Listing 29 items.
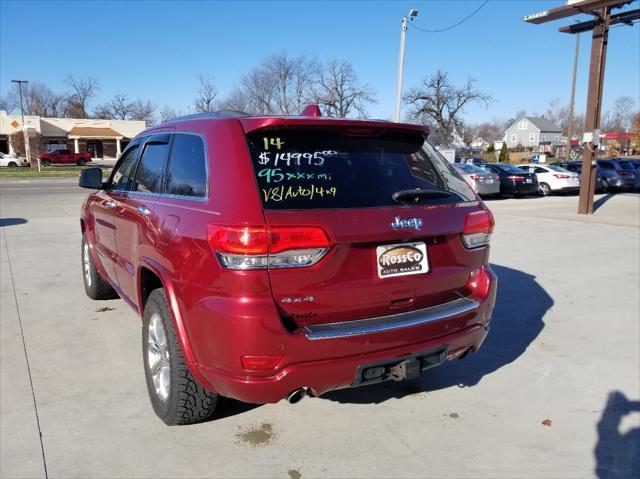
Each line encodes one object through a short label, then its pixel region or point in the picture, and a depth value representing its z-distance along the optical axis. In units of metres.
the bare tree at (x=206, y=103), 62.02
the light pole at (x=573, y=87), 39.32
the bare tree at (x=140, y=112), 89.89
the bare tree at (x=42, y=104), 87.62
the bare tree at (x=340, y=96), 60.22
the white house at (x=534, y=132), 111.76
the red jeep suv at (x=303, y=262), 2.40
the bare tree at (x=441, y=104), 68.31
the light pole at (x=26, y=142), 46.66
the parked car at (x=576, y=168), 23.45
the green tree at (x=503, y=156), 56.59
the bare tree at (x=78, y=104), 88.38
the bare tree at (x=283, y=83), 60.88
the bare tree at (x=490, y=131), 126.01
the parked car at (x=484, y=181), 19.36
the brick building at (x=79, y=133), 56.54
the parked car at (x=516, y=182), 20.64
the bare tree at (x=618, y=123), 110.75
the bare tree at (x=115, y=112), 89.94
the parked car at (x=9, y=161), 45.44
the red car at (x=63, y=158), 48.66
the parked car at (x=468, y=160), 29.67
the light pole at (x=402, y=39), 21.84
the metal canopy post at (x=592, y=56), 14.17
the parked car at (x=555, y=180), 21.88
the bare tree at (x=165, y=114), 74.88
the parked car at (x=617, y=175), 23.33
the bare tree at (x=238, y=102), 58.59
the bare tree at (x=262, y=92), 60.19
